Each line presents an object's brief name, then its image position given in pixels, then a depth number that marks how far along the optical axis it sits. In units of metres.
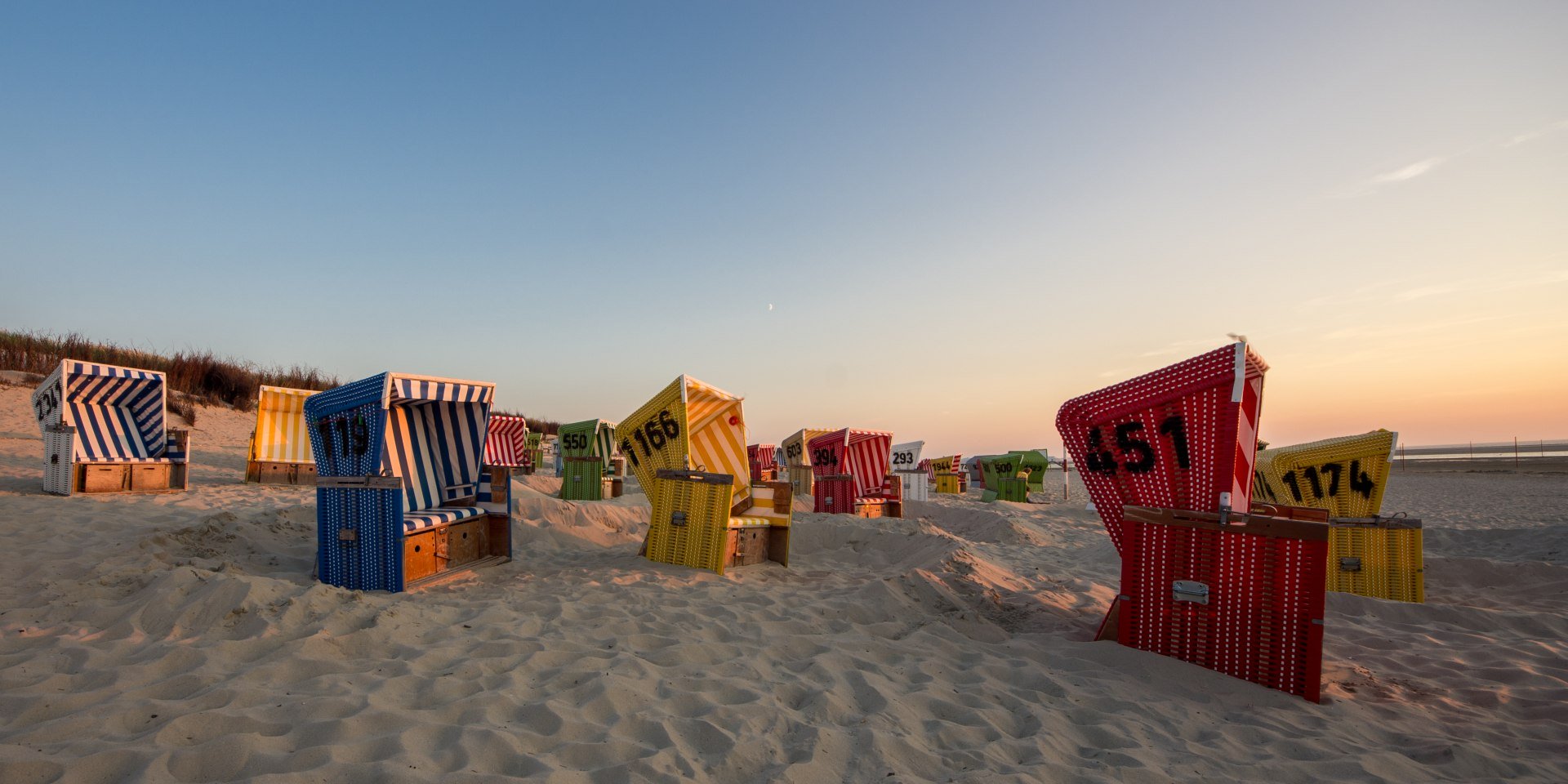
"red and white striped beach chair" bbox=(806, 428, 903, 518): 14.31
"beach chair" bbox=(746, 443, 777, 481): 20.71
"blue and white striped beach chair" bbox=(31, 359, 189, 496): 9.95
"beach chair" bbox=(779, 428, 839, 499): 17.16
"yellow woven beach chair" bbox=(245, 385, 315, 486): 13.17
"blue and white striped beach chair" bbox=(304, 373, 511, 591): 5.93
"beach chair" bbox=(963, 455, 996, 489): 38.29
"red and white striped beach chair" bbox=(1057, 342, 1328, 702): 4.01
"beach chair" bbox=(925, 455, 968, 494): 23.94
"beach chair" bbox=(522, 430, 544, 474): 27.73
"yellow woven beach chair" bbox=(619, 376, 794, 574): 7.38
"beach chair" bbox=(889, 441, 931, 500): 18.66
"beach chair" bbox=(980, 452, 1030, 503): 22.03
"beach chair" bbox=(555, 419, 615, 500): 14.75
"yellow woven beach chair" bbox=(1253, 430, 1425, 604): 6.97
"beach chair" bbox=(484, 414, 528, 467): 20.52
